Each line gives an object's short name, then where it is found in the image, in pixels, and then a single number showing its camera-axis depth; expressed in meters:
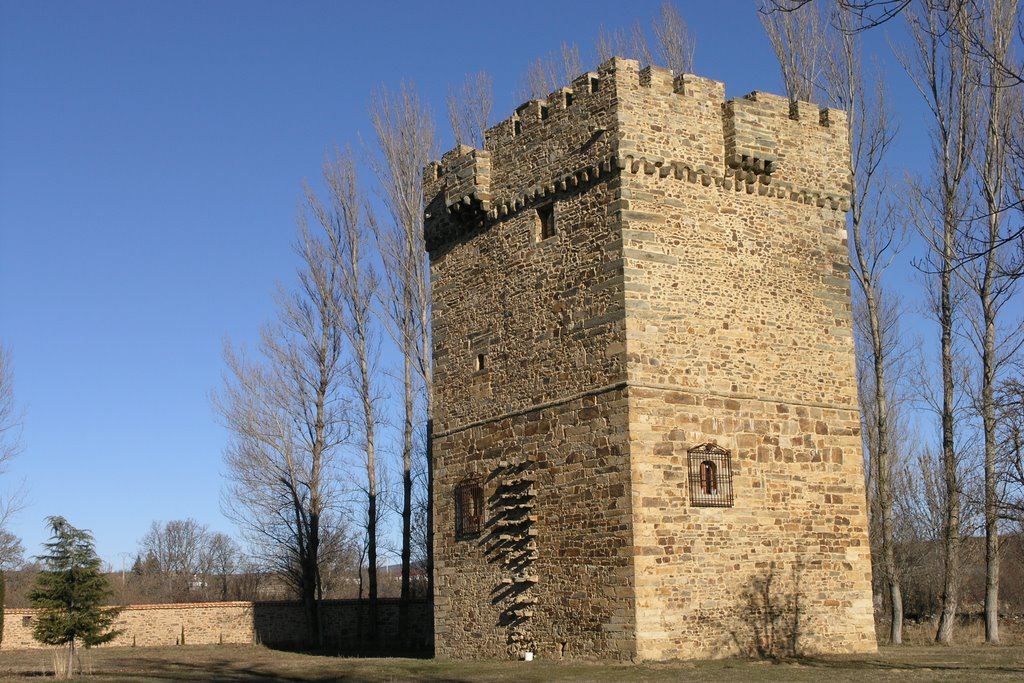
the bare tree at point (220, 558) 61.25
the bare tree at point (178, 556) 56.06
